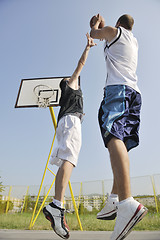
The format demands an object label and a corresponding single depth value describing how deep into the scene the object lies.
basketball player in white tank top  1.12
